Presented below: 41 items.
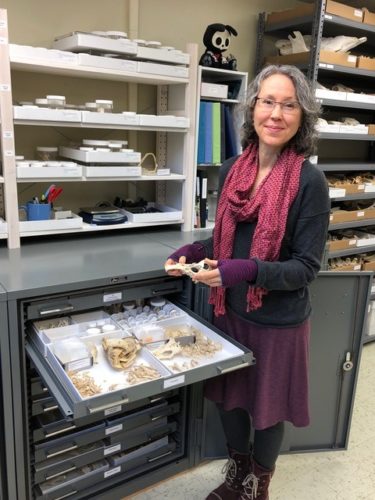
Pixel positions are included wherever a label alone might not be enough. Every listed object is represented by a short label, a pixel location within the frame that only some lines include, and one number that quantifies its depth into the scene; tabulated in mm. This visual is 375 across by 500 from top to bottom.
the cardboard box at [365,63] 2535
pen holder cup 1829
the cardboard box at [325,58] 2381
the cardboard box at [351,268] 2837
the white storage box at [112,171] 1828
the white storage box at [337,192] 2625
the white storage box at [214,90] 2105
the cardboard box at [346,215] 2723
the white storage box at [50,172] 1708
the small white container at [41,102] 1733
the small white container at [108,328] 1473
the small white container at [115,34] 1809
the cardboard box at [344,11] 2312
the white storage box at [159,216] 2029
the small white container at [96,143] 1872
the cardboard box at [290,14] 2350
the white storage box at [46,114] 1655
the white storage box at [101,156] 1819
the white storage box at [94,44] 1726
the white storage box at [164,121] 1914
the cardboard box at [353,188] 2705
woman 1268
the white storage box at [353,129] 2594
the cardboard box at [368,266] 2973
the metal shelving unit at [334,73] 2357
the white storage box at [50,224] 1776
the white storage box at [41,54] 1622
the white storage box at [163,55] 1860
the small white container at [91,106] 1845
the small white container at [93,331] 1446
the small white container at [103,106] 1836
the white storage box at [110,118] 1775
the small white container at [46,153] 1924
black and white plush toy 2164
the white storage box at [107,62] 1738
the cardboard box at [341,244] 2744
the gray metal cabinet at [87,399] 1310
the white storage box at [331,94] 2405
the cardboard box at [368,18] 2461
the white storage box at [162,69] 1871
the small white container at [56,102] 1731
